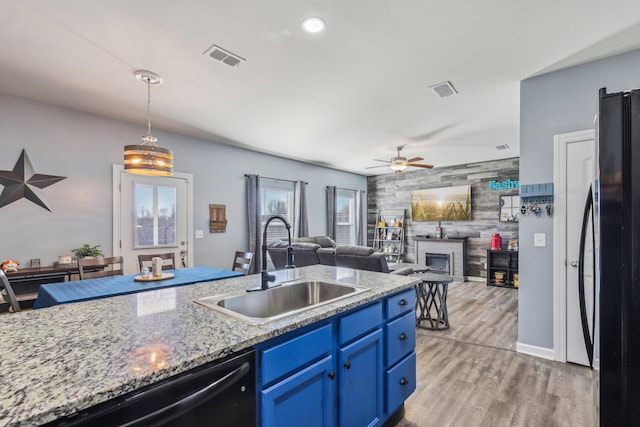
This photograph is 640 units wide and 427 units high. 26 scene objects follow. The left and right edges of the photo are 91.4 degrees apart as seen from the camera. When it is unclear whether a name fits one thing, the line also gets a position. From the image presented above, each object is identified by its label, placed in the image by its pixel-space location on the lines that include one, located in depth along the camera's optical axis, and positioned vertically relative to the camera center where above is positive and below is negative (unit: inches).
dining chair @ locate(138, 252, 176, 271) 145.9 -21.6
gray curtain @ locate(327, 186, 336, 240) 301.0 +0.3
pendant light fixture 101.6 +18.1
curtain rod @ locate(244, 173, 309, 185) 227.1 +28.8
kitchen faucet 75.2 -13.9
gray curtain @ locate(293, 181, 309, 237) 265.6 +1.2
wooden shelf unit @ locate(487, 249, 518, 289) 247.1 -42.3
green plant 146.9 -17.6
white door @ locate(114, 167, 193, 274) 166.7 -1.3
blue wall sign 260.4 +25.0
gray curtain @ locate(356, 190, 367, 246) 337.7 -5.1
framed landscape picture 284.2 +10.0
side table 148.1 -44.5
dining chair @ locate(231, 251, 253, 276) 150.4 -23.8
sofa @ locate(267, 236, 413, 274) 160.2 -24.3
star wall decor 134.2 +14.0
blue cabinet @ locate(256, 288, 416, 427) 49.0 -29.8
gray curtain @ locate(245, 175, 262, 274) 224.7 -1.9
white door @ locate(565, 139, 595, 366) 107.5 -7.0
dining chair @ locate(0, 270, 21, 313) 77.7 -20.5
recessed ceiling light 84.9 +53.1
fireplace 276.1 -35.2
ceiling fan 211.6 +35.0
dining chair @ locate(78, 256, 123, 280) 123.5 -20.2
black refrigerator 31.0 -4.6
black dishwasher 32.4 -22.1
